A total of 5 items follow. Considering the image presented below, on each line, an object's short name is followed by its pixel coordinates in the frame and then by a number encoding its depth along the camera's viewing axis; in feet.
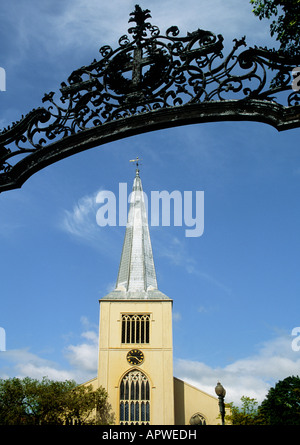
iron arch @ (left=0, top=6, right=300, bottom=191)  13.82
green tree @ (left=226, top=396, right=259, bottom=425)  106.93
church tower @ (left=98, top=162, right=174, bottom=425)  145.48
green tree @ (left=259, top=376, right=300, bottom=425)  146.61
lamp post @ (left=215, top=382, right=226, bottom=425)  49.42
